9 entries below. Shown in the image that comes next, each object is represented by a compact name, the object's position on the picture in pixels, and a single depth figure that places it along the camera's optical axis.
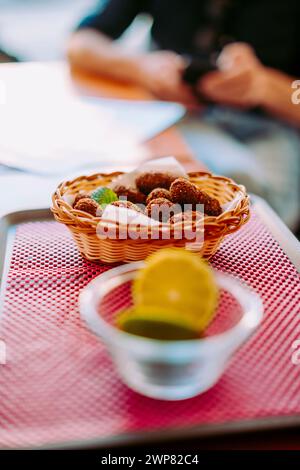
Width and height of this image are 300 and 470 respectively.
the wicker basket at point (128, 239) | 0.67
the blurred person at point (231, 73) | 1.45
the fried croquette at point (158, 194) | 0.74
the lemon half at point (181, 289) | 0.50
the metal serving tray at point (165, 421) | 0.46
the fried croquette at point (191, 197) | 0.72
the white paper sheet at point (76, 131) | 1.14
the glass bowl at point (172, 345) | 0.46
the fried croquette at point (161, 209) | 0.69
